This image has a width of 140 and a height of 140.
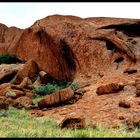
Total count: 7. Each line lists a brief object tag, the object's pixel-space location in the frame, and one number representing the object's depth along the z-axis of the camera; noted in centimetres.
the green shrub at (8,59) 3362
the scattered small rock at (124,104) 1462
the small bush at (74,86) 2181
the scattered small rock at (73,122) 1059
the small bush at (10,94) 2128
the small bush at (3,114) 1542
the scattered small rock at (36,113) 1609
